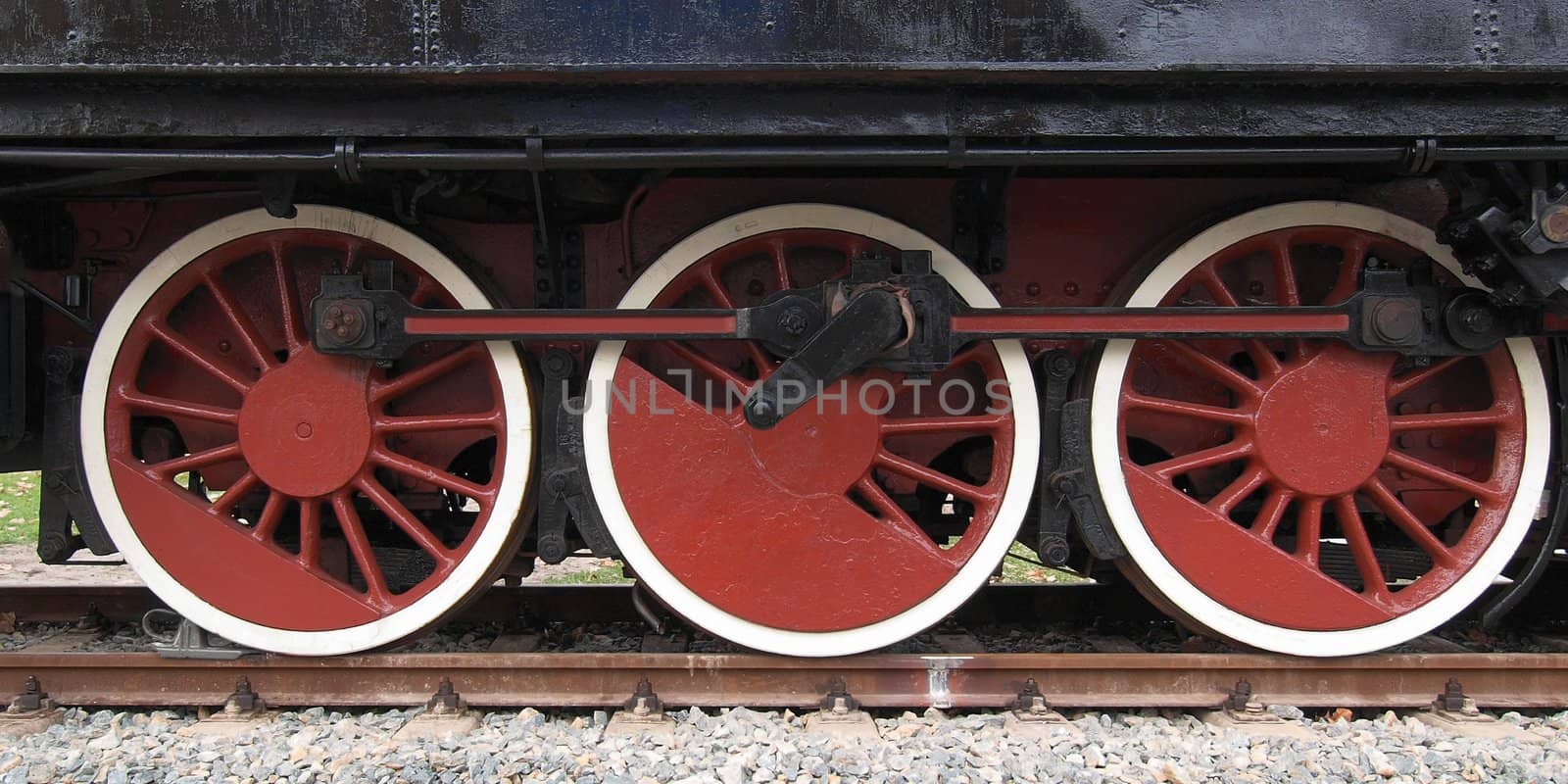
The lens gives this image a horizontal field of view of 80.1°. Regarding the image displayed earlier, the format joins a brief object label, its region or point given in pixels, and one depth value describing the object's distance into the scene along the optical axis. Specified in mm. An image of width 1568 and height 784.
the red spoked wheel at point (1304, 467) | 2723
